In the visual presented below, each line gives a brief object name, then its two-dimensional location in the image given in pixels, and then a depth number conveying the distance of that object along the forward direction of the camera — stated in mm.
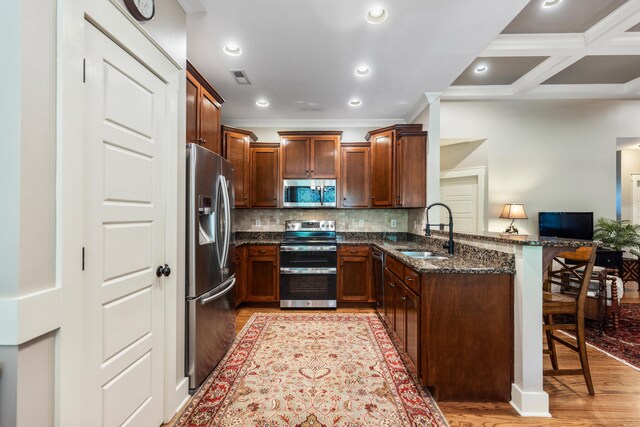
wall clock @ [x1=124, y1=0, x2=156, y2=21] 1375
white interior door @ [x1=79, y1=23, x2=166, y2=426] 1202
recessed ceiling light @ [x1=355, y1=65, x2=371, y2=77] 2846
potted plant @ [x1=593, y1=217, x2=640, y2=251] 4508
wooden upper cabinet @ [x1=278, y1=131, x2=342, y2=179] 4148
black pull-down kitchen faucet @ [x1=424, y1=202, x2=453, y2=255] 2623
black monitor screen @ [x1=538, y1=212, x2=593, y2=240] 4727
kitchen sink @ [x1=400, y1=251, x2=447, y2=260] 2966
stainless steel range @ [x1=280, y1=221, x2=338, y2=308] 3824
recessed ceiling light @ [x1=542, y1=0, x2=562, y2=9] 2266
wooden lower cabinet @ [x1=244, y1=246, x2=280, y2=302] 3910
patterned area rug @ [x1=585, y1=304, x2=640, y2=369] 2539
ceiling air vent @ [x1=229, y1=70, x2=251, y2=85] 2949
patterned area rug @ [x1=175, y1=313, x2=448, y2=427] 1770
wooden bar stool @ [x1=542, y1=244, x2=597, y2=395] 1938
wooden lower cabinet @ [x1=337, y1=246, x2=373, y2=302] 3922
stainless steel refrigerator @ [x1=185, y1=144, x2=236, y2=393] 1990
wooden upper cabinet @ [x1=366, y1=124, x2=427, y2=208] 3709
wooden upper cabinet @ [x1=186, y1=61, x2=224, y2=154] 2164
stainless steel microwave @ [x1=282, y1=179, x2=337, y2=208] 4191
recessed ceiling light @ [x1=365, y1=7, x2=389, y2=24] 2041
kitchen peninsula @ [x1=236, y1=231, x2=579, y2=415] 1817
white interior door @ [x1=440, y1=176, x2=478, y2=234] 5379
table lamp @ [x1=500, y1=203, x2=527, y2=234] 4754
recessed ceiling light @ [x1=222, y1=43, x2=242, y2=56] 2488
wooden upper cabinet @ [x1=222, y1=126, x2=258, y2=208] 3912
